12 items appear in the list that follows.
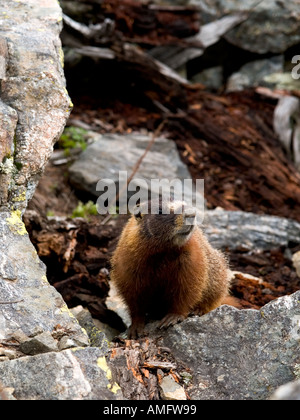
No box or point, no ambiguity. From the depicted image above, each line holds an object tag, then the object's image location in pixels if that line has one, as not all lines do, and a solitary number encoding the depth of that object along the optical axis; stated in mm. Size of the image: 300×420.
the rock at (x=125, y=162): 9242
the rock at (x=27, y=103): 5508
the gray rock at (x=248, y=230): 8609
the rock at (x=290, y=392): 2812
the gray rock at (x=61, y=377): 3789
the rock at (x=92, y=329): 5102
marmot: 5648
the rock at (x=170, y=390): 4227
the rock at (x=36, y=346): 4258
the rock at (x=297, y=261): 7861
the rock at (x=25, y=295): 4445
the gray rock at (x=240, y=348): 4434
